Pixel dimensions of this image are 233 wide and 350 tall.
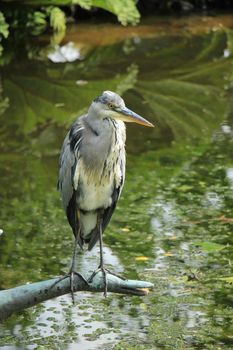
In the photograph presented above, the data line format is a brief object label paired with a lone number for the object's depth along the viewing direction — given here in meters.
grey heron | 8.34
